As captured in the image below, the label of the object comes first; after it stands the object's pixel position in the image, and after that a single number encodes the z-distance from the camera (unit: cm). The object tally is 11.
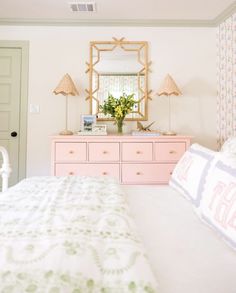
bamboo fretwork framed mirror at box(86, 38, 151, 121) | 319
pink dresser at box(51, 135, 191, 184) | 266
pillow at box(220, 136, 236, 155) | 162
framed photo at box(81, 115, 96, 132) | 297
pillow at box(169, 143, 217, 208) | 134
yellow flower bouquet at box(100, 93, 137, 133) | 297
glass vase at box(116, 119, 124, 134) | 300
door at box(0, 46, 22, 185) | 318
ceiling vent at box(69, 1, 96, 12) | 275
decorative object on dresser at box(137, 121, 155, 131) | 304
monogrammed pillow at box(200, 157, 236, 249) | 92
